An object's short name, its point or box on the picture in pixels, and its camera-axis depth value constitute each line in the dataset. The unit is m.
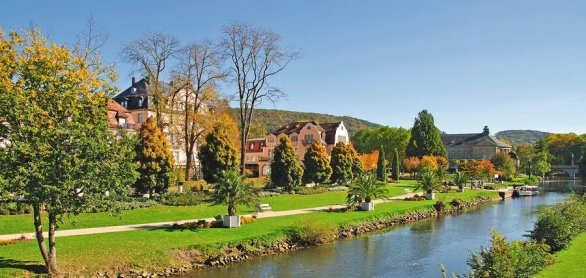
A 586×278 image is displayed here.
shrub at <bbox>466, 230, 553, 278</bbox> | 12.33
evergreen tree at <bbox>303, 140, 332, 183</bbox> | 47.44
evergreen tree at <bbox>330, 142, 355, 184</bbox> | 51.59
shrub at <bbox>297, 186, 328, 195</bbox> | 42.90
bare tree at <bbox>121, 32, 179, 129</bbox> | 42.44
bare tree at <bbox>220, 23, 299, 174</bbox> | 42.31
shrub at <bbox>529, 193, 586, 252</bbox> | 20.33
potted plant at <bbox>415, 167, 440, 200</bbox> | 43.66
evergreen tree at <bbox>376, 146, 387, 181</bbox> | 65.62
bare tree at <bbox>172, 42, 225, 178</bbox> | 44.03
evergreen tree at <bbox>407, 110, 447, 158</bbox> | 89.31
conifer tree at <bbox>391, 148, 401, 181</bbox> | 71.31
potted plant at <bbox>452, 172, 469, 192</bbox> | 54.19
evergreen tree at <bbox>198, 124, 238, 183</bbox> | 38.09
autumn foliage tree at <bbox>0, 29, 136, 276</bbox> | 14.66
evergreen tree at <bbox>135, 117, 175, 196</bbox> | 33.00
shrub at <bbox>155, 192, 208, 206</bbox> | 31.91
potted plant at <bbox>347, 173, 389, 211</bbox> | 34.09
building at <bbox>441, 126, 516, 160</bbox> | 121.92
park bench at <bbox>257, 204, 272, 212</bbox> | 32.06
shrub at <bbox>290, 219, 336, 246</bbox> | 24.75
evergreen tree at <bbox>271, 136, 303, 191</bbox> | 43.28
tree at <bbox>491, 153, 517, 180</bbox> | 81.56
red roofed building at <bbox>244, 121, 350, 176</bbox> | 74.19
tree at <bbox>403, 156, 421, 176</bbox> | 79.51
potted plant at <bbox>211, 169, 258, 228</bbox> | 24.92
